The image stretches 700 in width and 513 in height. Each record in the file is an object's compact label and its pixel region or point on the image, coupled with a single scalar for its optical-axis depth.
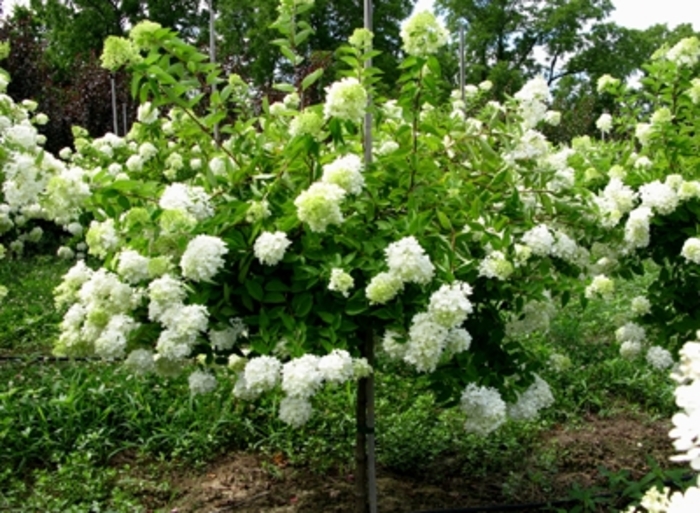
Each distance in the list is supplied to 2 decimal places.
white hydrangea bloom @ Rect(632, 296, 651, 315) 3.10
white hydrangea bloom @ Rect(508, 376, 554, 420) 2.53
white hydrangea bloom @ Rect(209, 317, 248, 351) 2.29
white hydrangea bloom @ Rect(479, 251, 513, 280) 2.22
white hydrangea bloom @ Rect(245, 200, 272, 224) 2.20
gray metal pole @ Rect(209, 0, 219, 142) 3.14
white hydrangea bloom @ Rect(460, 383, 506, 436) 2.28
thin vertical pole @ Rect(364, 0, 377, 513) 2.52
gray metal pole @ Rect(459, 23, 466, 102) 4.19
